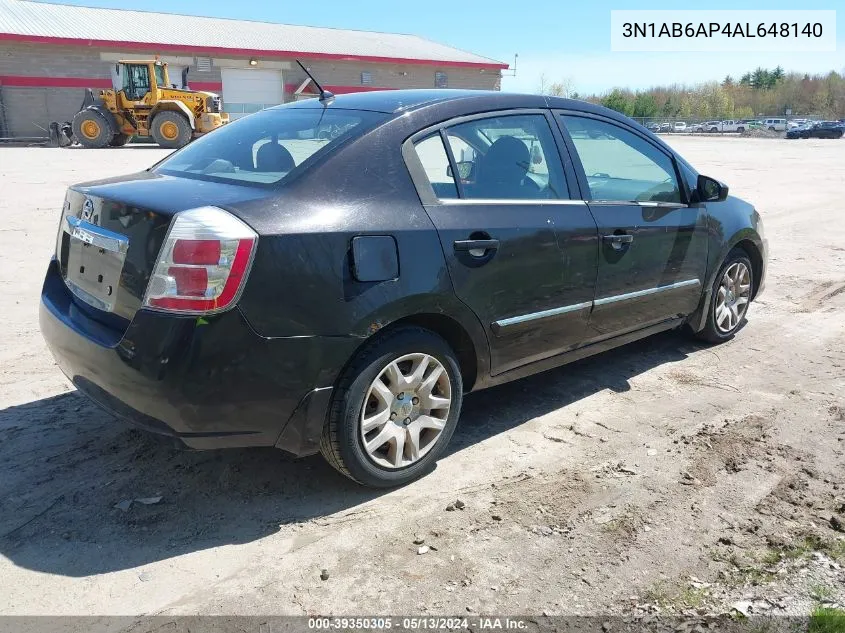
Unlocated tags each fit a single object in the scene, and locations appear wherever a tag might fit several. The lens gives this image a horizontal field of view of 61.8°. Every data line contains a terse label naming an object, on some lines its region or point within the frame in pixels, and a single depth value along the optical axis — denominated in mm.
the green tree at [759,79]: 110500
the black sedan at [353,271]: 2678
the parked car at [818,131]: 53688
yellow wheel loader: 24984
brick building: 33875
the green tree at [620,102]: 74994
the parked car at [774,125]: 65500
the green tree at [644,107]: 79025
